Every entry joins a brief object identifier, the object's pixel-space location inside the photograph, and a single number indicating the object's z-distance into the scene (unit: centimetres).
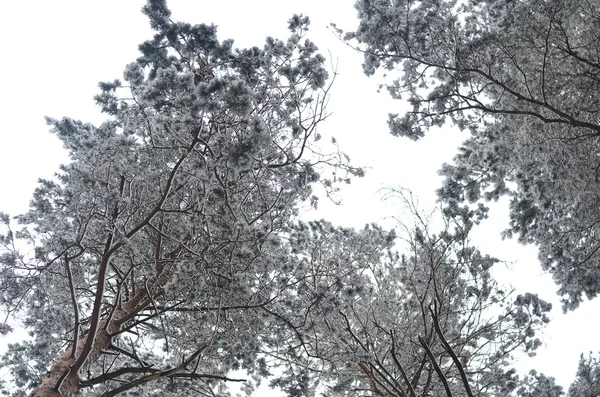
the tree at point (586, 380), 1007
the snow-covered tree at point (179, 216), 524
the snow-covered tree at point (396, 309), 626
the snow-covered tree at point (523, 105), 730
